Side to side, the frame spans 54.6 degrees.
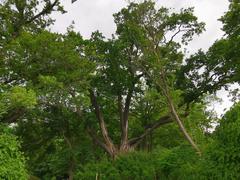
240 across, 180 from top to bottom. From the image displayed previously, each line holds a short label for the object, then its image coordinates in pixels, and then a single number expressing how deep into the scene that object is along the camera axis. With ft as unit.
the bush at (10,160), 24.80
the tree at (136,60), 44.38
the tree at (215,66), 44.50
